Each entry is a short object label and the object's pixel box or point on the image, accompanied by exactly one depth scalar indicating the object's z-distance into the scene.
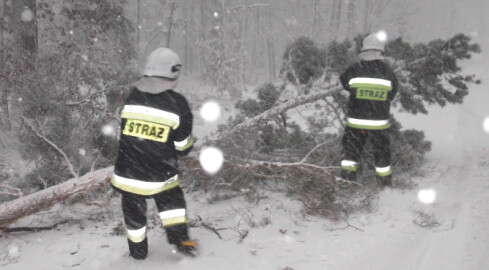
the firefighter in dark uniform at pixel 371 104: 4.64
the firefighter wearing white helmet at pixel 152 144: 2.97
